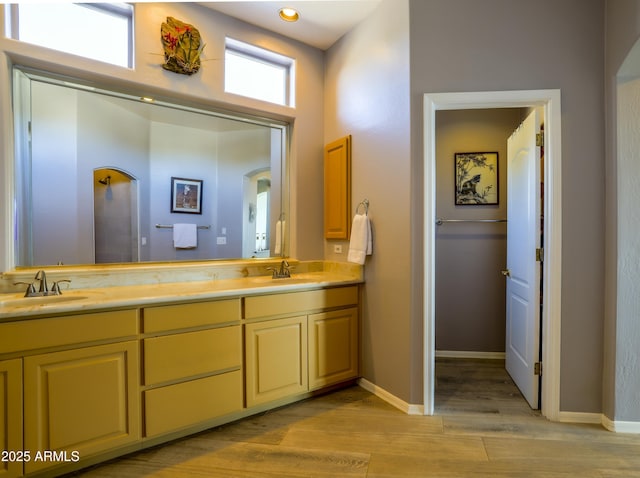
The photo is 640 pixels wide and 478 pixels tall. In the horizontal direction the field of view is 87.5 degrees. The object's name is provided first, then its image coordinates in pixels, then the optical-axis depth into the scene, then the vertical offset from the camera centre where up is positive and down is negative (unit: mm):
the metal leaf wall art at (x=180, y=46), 2289 +1311
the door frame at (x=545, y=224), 2096 +62
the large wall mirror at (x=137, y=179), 1989 +385
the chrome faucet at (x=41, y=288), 1824 -299
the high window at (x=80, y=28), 1937 +1275
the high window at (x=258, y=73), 2658 +1340
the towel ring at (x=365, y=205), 2580 +225
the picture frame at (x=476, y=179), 3254 +535
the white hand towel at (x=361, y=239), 2484 -40
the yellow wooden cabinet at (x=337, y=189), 2752 +388
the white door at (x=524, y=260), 2256 -195
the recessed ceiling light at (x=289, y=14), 2506 +1673
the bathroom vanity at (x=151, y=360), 1515 -703
